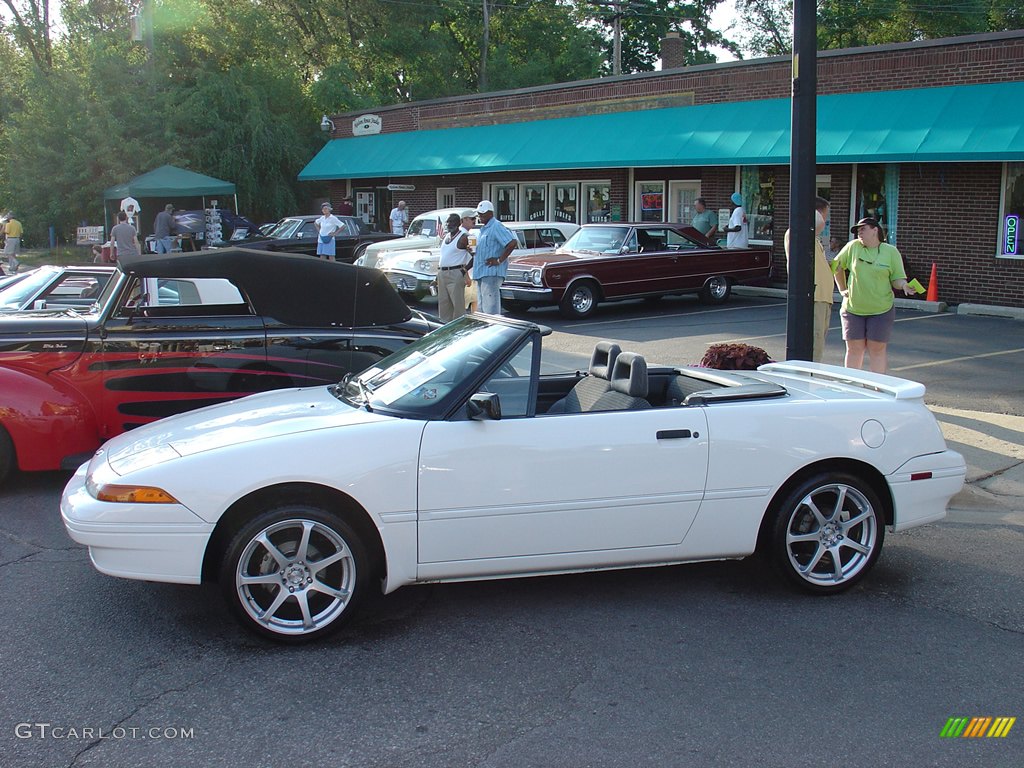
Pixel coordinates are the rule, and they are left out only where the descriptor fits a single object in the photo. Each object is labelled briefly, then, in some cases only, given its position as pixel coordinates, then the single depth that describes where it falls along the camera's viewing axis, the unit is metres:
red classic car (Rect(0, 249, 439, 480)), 6.83
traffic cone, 18.19
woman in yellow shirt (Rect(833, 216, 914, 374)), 8.98
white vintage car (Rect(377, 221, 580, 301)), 18.12
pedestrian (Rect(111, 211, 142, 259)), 21.53
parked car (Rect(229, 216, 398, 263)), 23.19
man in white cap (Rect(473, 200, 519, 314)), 12.67
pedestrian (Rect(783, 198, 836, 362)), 9.14
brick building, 17.95
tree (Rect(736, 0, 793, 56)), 48.41
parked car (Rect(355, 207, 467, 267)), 19.89
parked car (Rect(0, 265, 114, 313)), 8.70
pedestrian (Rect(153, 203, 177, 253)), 25.50
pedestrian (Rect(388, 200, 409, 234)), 27.09
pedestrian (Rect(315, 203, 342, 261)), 22.36
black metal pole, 7.39
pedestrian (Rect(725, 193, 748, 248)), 20.35
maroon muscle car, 16.91
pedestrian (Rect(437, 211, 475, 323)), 13.25
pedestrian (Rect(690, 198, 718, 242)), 21.28
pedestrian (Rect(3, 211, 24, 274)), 25.14
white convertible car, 4.30
